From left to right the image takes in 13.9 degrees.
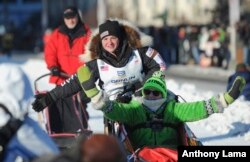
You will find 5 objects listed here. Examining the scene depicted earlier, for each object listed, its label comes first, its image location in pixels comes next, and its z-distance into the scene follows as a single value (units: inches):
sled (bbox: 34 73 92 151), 424.3
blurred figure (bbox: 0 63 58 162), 196.0
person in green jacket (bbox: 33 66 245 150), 305.0
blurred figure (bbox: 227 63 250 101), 602.7
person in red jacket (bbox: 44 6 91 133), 438.1
